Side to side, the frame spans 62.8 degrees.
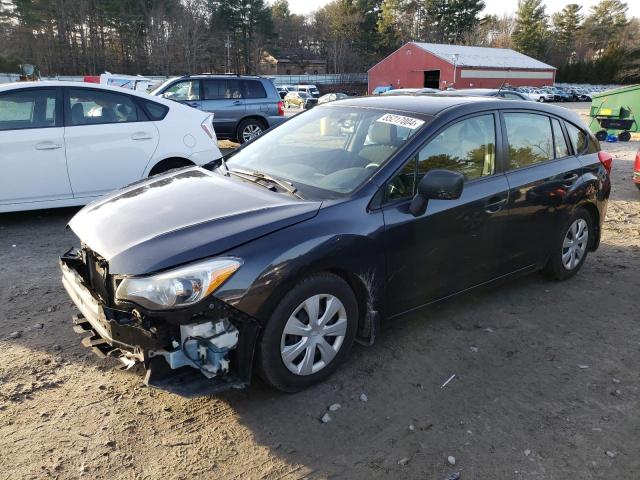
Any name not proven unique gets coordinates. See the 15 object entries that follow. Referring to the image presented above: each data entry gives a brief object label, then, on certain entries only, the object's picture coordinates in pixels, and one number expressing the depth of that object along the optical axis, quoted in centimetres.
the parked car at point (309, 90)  4384
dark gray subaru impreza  266
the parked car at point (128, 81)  2017
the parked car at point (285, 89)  4281
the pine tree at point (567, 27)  8462
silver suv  1225
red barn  5428
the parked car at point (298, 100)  3765
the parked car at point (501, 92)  1085
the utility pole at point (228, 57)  6806
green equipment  1595
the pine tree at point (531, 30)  7869
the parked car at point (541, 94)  4746
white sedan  576
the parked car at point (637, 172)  834
